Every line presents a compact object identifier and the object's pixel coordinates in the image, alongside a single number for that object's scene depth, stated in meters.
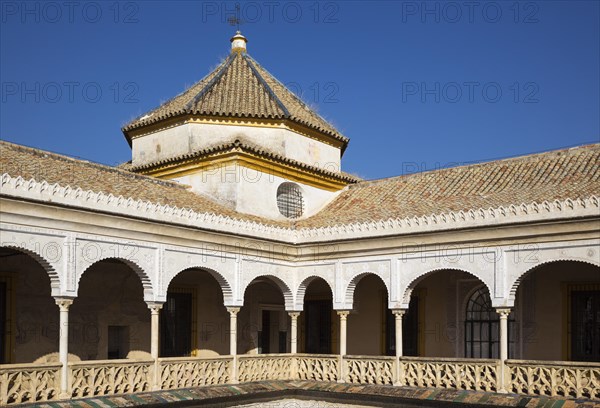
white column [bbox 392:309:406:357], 14.88
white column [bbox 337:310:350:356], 15.66
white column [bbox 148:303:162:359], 13.53
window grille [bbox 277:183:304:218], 18.88
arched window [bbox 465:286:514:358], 16.27
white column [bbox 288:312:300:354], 16.58
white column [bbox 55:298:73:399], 11.83
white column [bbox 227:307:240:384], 15.08
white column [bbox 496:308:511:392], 13.21
